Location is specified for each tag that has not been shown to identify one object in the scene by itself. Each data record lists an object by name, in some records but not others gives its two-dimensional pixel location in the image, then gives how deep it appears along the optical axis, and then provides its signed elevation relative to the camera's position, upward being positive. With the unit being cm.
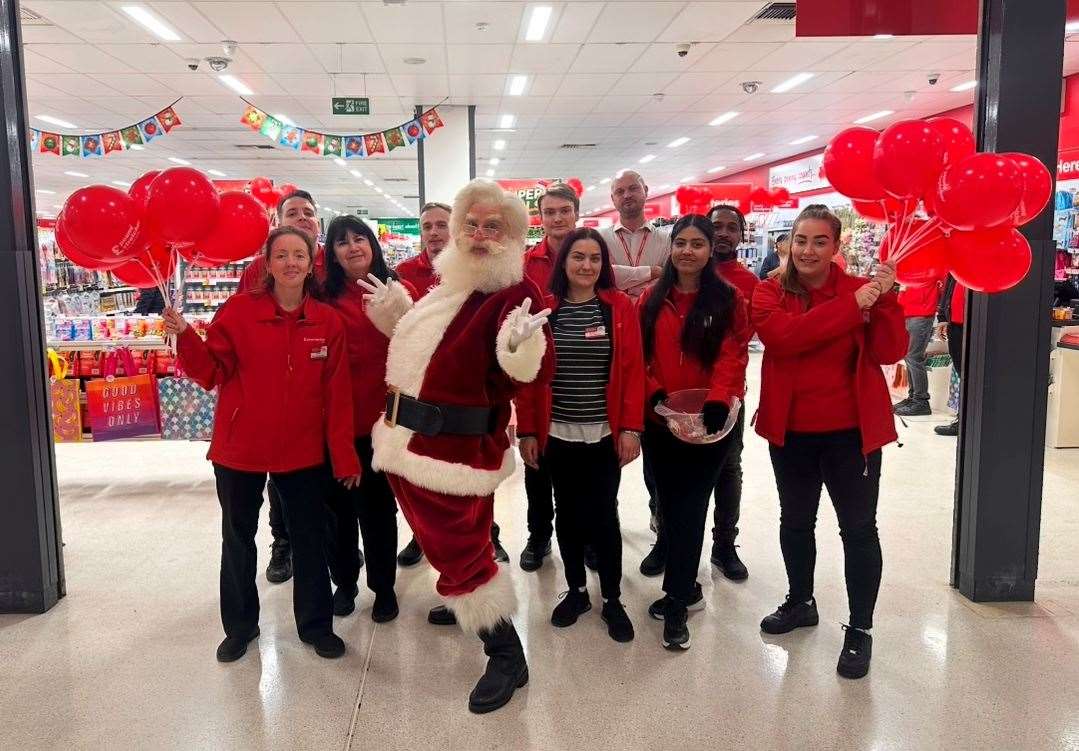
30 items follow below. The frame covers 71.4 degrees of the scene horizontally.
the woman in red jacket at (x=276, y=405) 236 -33
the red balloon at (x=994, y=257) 234 +12
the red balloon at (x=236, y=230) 280 +27
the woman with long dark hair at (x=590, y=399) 249 -33
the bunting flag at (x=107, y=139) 645 +142
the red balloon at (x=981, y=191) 218 +30
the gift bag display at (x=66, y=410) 451 -65
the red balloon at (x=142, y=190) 258 +39
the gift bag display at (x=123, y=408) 451 -64
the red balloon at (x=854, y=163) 247 +44
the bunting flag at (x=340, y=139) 670 +148
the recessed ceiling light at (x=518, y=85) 866 +254
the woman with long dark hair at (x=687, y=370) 247 -25
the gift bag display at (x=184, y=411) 455 -66
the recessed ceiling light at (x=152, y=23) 616 +239
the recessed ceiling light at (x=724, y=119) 1100 +266
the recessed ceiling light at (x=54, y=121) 1039 +257
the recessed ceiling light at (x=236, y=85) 837 +248
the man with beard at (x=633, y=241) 320 +26
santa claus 212 -28
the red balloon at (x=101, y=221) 245 +27
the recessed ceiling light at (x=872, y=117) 1106 +268
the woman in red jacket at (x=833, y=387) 231 -29
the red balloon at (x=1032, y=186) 221 +32
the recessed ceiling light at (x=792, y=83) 874 +255
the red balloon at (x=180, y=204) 253 +33
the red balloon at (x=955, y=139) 237 +50
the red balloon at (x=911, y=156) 231 +43
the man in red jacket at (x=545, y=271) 309 +12
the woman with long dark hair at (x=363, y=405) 266 -37
